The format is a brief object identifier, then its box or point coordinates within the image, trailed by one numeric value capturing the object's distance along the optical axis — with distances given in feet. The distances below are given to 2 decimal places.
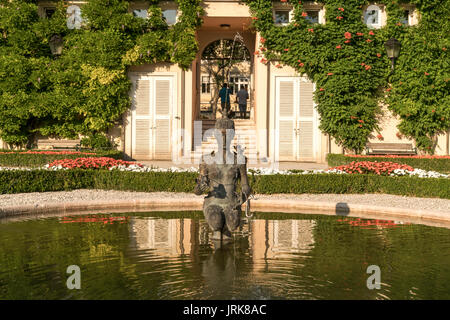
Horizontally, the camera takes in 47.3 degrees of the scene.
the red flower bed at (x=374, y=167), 36.40
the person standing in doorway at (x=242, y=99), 66.33
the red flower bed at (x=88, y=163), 36.63
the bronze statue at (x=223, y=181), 18.71
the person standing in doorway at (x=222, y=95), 63.61
